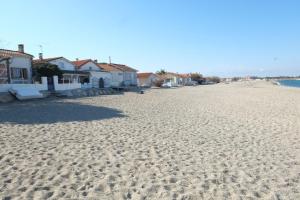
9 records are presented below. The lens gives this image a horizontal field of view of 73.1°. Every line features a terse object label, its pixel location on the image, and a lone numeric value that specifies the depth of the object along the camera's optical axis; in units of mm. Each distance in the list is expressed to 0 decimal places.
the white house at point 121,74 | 40139
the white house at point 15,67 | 19002
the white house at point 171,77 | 65705
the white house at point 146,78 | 56334
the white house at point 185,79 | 64618
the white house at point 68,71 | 27383
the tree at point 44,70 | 23158
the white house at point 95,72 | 32934
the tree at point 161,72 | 74861
